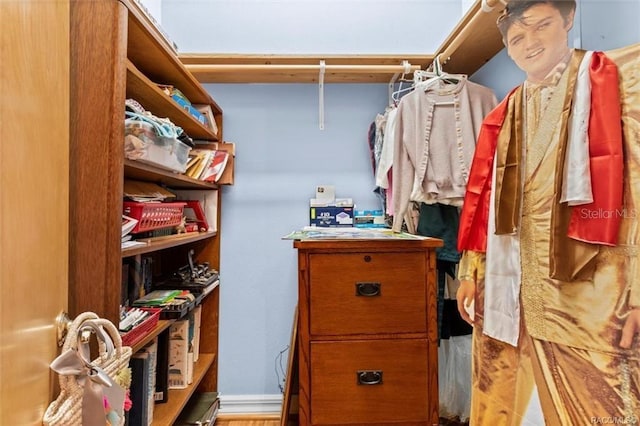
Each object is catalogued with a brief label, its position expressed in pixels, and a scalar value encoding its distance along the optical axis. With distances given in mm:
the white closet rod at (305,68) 1537
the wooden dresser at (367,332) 1042
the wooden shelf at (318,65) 1418
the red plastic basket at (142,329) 918
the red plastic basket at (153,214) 984
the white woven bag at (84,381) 524
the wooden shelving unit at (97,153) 732
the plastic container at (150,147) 911
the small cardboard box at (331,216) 1729
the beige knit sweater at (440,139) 1260
